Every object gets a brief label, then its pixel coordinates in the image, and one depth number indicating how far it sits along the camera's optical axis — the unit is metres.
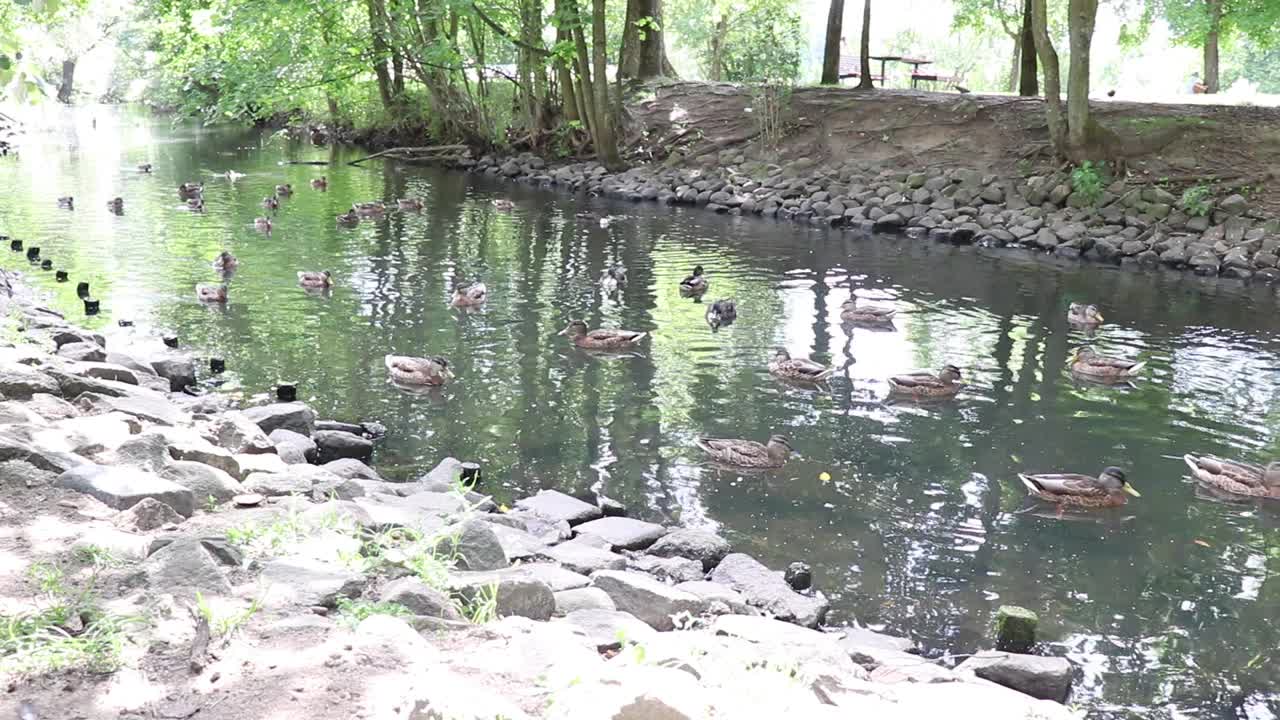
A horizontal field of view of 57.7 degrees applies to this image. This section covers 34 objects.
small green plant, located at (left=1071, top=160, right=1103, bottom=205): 23.92
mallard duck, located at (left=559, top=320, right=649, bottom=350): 14.11
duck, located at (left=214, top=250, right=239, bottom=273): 17.80
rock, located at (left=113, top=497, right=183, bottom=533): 6.16
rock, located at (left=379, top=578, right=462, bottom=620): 5.35
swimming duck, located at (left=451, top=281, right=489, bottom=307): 16.31
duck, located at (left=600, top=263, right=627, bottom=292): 18.14
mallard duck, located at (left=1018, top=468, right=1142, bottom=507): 9.55
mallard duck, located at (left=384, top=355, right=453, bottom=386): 12.35
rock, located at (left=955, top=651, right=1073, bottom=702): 6.52
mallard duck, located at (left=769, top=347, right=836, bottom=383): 12.86
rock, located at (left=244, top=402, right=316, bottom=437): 10.23
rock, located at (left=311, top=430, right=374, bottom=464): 10.14
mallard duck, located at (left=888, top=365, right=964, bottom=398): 12.38
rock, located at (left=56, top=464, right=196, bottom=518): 6.36
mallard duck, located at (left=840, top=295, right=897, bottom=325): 15.91
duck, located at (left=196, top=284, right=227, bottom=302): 15.85
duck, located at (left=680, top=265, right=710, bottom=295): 17.48
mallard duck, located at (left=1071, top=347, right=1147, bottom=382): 13.55
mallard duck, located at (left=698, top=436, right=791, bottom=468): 10.23
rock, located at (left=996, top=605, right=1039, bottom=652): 7.04
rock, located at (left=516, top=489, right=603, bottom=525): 8.90
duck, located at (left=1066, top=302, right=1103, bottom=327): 16.31
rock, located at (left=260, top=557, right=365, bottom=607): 5.37
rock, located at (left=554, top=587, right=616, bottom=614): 6.04
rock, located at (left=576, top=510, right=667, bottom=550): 8.45
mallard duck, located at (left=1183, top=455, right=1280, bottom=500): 9.89
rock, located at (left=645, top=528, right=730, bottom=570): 8.24
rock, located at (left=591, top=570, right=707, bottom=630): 6.30
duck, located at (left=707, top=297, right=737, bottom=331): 15.82
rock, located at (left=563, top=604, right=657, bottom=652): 5.30
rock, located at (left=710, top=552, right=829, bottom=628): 7.36
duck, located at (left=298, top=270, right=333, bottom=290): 16.95
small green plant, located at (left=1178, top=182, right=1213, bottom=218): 22.72
